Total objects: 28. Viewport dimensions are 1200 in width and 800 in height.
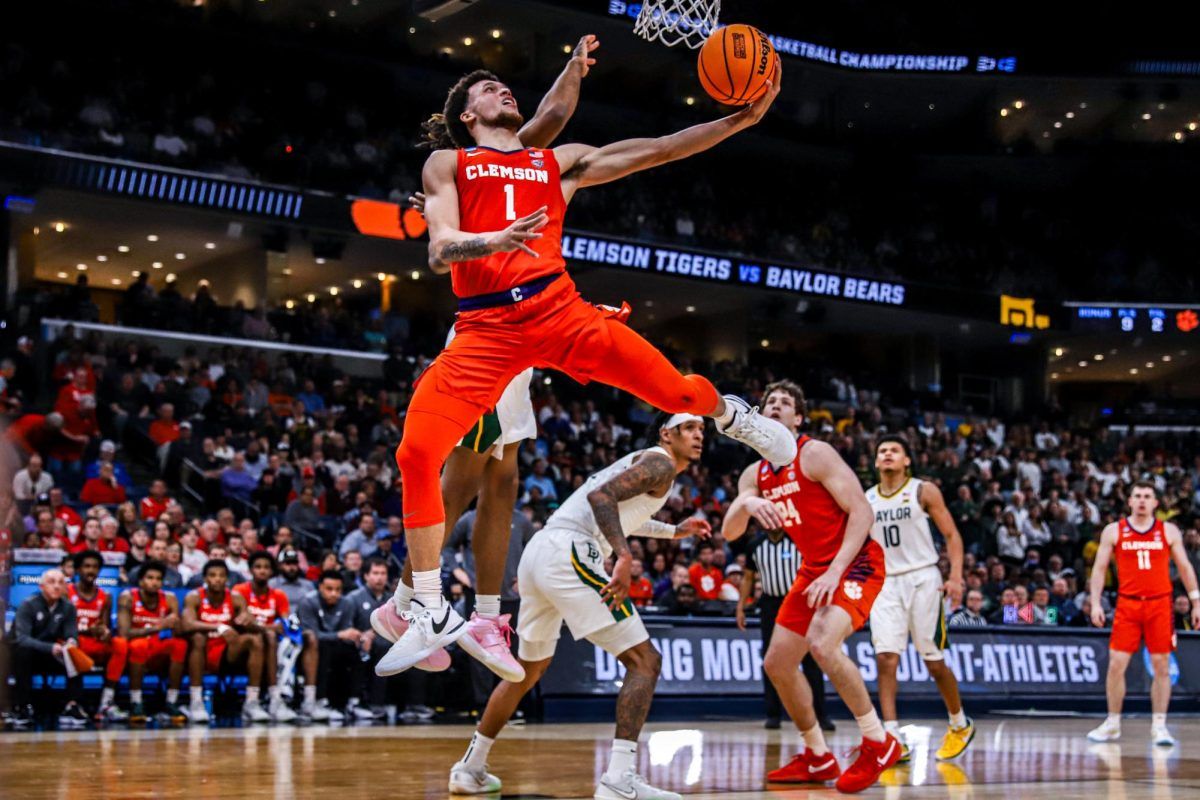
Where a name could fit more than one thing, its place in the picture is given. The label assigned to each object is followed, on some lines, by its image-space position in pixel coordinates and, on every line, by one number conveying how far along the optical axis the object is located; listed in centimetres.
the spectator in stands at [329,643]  1266
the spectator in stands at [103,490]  1599
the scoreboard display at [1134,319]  3550
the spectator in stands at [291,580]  1343
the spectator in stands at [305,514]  1631
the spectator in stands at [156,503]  1516
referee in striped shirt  1208
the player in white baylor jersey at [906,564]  1037
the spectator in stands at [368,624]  1284
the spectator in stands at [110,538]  1354
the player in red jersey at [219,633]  1230
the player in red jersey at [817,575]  763
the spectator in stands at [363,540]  1442
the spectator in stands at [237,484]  1730
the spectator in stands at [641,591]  1555
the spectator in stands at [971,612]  1669
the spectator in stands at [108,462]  1681
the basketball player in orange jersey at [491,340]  573
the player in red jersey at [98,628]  1204
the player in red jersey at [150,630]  1224
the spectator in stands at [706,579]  1633
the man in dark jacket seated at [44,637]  1180
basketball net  672
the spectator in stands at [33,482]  1509
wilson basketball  627
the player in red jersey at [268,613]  1241
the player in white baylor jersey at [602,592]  662
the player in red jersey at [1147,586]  1221
